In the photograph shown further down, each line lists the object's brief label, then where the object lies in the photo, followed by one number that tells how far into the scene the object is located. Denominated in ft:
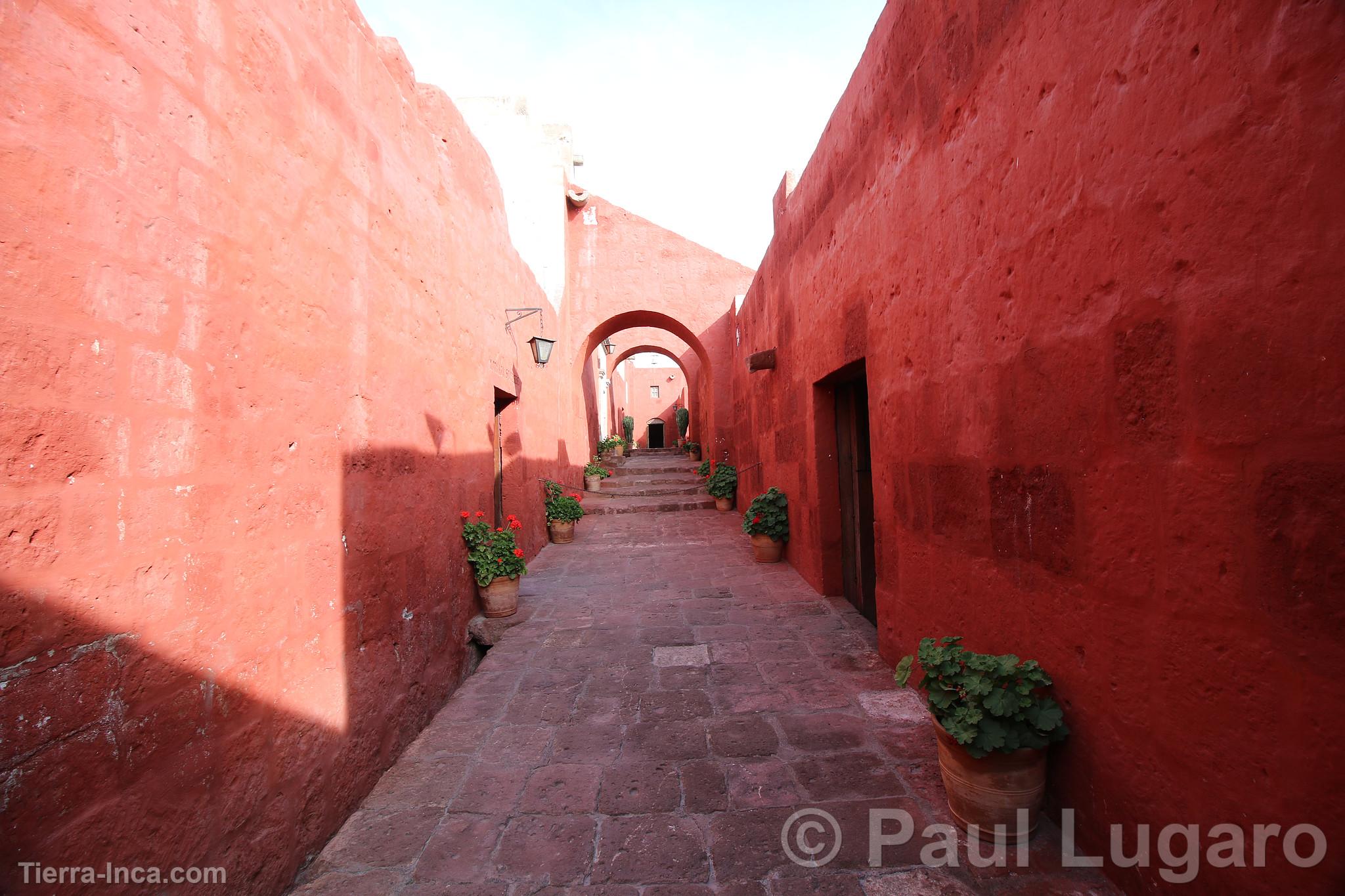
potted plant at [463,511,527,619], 13.76
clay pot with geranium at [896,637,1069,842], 6.13
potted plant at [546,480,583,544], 25.75
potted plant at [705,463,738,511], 31.76
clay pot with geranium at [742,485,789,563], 20.10
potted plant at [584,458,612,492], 37.32
